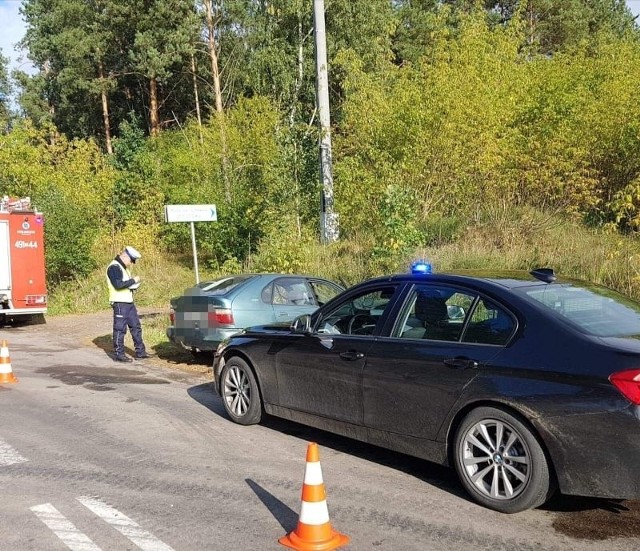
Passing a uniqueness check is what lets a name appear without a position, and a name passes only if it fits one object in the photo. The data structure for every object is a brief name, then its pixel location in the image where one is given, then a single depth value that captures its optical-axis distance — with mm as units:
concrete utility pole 17375
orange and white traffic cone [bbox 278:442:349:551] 3797
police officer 10656
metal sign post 12914
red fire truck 16000
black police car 3939
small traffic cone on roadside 9109
